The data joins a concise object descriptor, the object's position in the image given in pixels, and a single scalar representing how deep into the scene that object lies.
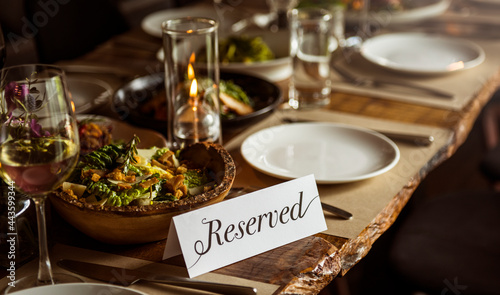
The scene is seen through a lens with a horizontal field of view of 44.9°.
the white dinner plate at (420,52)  1.75
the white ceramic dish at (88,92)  1.40
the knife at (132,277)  0.79
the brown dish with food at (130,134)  1.12
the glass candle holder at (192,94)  1.14
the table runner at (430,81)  1.54
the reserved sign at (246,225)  0.83
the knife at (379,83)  1.57
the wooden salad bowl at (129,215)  0.82
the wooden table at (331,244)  0.84
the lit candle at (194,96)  1.15
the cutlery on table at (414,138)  1.27
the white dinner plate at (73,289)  0.74
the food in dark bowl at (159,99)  1.27
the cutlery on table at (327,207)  0.99
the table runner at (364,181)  0.99
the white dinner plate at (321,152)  1.12
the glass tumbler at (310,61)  1.50
